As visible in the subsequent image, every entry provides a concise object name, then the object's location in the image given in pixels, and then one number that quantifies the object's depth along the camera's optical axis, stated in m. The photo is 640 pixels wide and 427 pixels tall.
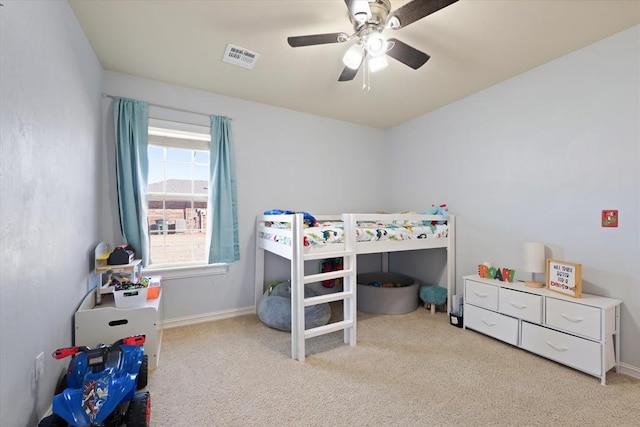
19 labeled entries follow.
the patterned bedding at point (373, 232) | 2.36
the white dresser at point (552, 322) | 1.91
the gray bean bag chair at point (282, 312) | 2.62
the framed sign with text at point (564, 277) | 2.09
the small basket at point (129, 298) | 1.98
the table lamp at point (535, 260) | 2.38
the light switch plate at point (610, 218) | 2.07
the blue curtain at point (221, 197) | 2.96
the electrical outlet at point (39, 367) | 1.35
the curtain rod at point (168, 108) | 2.55
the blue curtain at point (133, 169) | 2.55
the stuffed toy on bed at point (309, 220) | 2.47
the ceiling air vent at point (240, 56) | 2.25
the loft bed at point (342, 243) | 2.22
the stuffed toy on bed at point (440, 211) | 3.19
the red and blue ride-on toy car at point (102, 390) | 1.26
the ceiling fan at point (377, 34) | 1.47
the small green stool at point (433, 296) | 3.18
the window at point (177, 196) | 2.88
